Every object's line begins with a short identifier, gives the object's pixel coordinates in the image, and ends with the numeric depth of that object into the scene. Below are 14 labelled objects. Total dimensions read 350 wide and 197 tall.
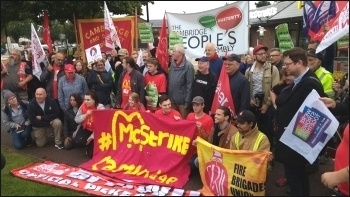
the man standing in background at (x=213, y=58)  6.27
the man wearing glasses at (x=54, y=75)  7.74
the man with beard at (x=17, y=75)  7.97
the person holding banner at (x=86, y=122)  6.70
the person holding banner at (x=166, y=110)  5.83
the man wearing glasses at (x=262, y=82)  5.90
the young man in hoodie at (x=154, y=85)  6.64
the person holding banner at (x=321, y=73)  5.45
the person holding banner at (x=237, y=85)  5.57
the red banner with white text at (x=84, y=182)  4.75
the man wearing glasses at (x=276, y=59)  6.27
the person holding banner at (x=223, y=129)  5.11
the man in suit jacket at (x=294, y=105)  3.75
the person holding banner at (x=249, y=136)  4.49
